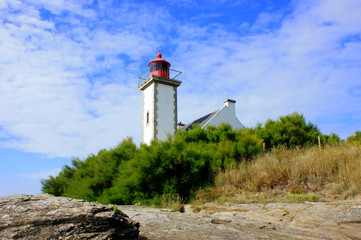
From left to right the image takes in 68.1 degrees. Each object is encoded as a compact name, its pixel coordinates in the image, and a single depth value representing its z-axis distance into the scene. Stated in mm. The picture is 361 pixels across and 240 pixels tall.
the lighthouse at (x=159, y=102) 18953
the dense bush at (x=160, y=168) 8562
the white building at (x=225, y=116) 20312
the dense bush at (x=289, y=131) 12812
